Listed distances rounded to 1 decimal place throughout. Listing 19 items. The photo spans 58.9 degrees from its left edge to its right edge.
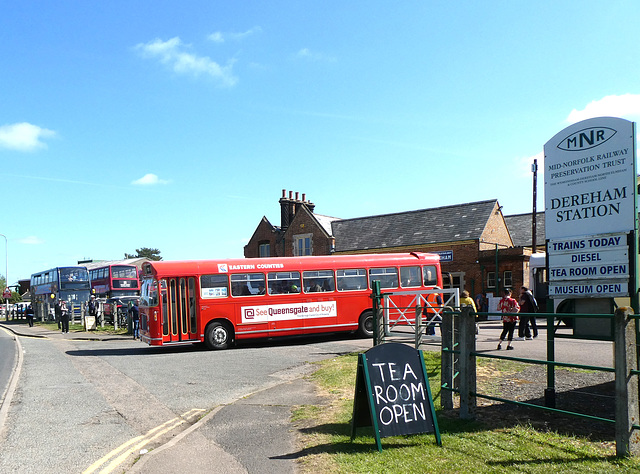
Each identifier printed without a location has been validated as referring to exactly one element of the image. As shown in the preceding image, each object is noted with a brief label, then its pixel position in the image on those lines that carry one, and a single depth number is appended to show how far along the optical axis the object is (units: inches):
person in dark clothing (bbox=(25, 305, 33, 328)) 1451.0
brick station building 1344.7
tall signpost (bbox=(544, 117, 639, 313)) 275.6
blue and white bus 1512.1
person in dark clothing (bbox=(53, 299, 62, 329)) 1183.9
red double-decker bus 1504.7
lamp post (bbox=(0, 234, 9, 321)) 2119.8
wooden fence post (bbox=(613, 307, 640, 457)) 209.8
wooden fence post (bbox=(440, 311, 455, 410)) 300.7
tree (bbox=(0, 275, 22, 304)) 3547.7
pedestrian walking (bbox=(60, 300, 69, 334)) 1148.3
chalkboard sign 236.2
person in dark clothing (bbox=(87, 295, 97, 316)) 1282.2
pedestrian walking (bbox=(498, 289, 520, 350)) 554.5
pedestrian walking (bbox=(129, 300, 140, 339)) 965.2
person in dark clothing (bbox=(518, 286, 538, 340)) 634.2
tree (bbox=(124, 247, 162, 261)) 4968.0
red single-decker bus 717.9
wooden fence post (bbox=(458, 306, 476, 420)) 279.6
